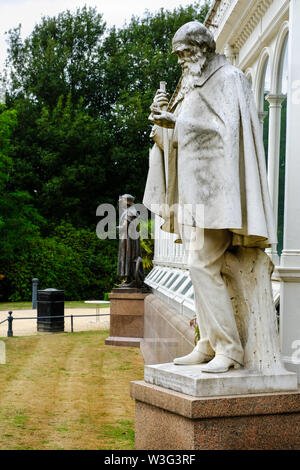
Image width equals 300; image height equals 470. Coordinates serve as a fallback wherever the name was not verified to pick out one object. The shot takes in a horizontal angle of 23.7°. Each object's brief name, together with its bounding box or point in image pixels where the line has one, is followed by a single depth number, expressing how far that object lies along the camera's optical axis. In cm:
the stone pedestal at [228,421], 429
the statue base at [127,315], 1636
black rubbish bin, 1836
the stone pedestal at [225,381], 437
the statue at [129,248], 1688
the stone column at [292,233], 537
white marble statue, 446
